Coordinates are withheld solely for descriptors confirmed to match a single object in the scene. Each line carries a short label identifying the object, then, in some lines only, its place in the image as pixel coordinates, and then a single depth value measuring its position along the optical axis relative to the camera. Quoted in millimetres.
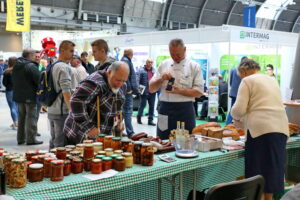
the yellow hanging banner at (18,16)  9672
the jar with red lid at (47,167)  1963
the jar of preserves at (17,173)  1812
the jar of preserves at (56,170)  1928
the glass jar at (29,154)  2112
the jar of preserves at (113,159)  2170
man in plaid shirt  2676
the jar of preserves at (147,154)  2283
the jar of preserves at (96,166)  2062
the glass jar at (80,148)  2301
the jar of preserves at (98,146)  2319
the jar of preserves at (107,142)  2422
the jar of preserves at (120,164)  2146
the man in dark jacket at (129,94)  6184
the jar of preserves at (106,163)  2119
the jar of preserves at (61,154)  2119
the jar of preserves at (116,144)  2408
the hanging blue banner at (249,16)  11758
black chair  1711
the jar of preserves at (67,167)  2031
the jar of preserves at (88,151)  2143
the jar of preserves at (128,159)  2225
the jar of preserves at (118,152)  2254
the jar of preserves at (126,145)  2373
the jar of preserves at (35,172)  1896
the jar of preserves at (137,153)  2316
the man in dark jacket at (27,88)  5594
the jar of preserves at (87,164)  2129
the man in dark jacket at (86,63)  6995
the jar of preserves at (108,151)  2242
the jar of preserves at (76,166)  2080
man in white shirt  3475
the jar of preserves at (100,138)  2472
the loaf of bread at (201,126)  3204
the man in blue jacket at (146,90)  8070
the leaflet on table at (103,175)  2023
